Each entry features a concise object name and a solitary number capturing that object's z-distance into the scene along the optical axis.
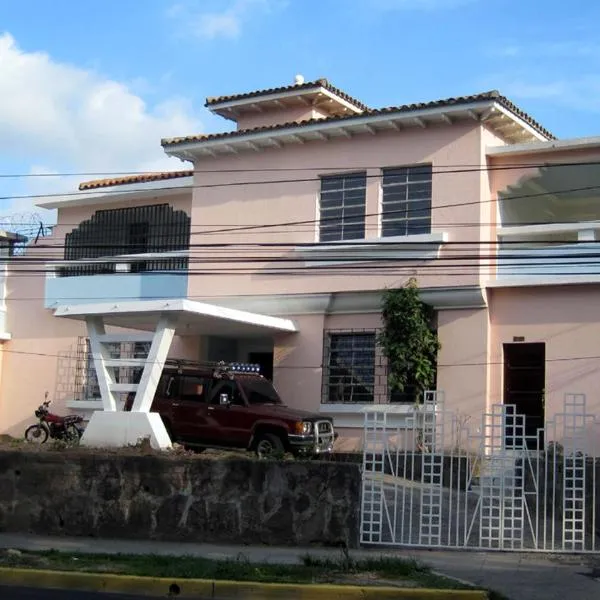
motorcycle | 22.25
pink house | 20.22
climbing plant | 20.55
